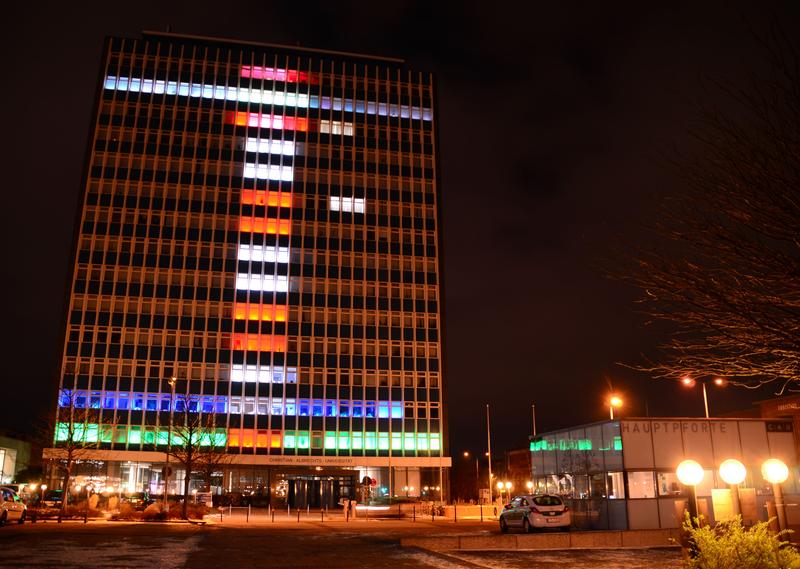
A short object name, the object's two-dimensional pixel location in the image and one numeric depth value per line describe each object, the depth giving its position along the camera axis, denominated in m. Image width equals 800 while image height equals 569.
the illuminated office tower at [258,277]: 73.00
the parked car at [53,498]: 48.88
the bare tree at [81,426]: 63.30
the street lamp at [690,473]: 11.62
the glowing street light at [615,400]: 34.00
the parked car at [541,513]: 28.41
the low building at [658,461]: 28.48
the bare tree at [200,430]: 63.72
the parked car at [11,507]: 31.56
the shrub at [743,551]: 10.14
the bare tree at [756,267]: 9.73
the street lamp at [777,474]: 11.68
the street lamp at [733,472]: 11.70
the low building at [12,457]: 81.00
